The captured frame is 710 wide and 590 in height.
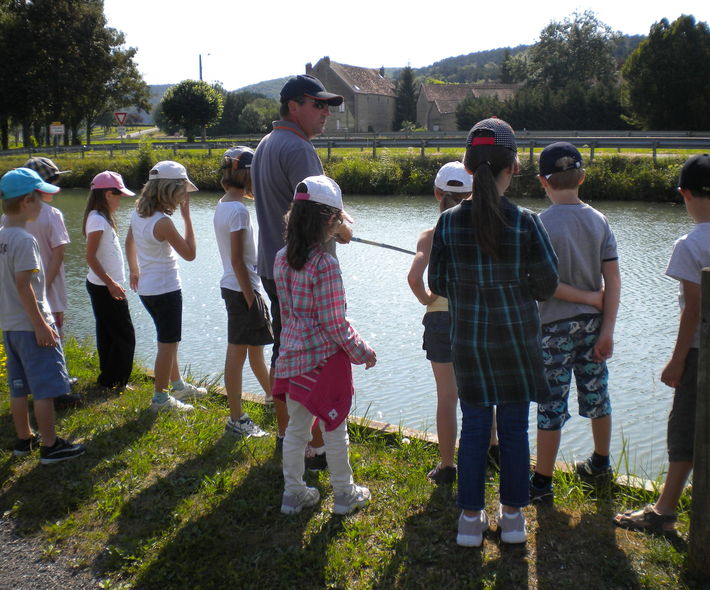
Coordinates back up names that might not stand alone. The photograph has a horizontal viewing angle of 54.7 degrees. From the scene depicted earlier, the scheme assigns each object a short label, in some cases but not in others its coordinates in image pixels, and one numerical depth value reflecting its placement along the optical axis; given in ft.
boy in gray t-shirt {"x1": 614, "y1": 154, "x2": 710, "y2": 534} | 8.85
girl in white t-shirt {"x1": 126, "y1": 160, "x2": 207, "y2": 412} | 14.02
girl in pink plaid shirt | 9.56
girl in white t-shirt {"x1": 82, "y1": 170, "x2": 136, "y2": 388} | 15.48
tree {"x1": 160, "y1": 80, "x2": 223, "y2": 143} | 149.79
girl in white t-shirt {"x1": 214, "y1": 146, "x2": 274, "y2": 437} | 12.73
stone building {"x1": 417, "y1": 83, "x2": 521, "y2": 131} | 232.12
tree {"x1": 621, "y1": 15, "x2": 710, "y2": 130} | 125.59
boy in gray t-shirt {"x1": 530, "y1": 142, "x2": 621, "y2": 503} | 10.04
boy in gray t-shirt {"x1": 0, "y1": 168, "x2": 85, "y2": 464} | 11.82
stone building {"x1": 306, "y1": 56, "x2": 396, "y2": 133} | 233.96
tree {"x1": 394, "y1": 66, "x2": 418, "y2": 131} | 249.96
